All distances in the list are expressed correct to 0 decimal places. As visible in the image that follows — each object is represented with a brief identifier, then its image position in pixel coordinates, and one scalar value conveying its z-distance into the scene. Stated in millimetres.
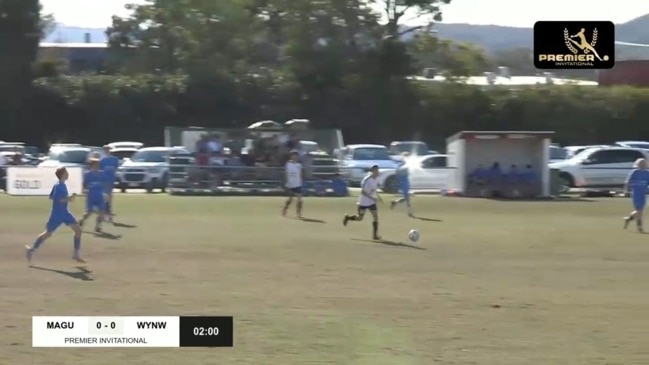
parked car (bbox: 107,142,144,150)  46688
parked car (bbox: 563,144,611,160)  42906
